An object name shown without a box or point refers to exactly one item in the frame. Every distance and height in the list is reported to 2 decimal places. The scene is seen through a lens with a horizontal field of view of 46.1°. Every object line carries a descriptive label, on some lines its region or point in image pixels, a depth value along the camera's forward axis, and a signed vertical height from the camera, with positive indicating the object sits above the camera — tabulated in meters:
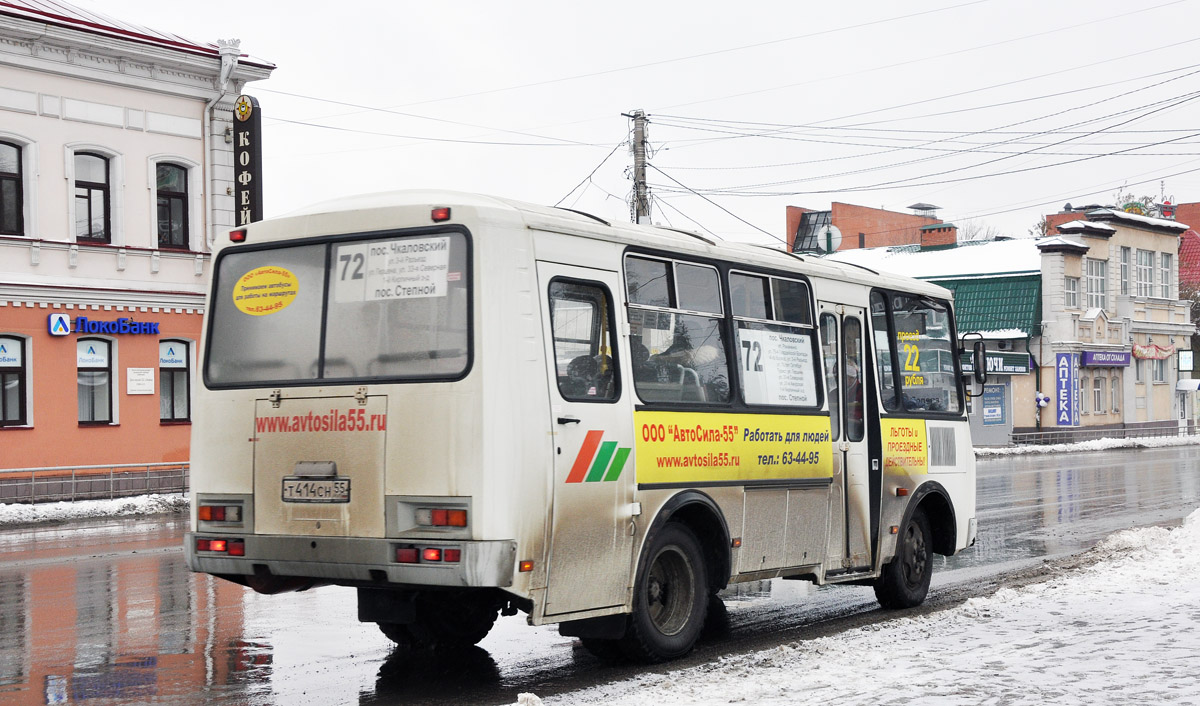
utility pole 30.33 +5.42
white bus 7.79 +0.00
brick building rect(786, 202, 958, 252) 75.25 +10.36
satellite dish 64.19 +8.16
